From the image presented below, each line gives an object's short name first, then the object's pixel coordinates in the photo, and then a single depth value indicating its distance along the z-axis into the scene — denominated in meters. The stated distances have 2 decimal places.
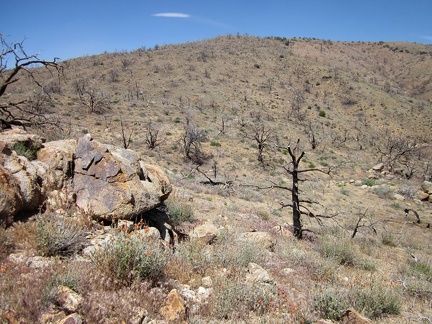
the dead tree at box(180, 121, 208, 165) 20.42
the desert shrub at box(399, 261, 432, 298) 5.15
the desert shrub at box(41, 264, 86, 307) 2.54
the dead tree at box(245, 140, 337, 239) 8.13
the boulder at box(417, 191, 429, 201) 19.14
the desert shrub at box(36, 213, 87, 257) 3.49
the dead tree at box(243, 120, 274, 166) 22.24
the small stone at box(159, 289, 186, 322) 2.96
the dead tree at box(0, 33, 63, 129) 6.68
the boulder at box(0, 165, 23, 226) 3.59
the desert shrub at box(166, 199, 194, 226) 6.68
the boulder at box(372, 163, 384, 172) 24.31
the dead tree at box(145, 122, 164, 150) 20.25
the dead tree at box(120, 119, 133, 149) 18.49
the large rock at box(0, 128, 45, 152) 4.82
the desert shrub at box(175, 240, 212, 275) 4.18
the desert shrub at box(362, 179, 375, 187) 21.19
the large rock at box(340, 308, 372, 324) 3.49
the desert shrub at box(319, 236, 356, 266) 6.60
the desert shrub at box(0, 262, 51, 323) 2.36
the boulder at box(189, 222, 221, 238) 5.80
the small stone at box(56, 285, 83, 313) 2.54
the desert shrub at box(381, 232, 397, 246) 9.94
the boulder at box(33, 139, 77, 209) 4.55
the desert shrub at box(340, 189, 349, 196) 18.84
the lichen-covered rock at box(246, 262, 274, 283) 4.20
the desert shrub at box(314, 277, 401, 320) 3.76
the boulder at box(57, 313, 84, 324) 2.38
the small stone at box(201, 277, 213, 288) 3.83
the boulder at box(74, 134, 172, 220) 4.65
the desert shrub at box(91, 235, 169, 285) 3.22
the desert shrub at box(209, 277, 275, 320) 3.32
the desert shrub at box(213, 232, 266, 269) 4.56
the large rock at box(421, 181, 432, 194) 19.60
